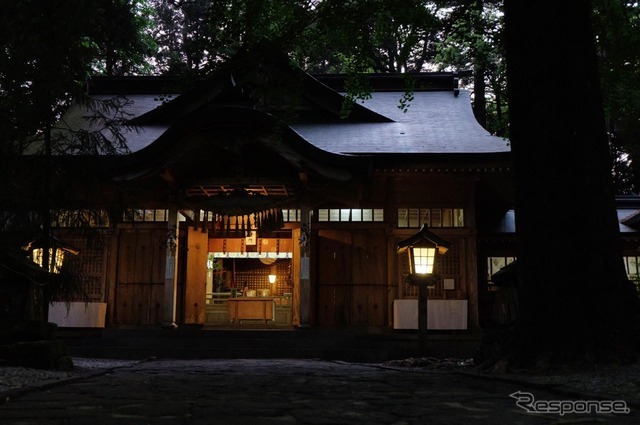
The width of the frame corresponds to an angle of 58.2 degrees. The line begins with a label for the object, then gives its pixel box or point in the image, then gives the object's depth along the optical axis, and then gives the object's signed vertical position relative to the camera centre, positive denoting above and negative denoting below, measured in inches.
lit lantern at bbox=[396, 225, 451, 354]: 400.2 +18.5
